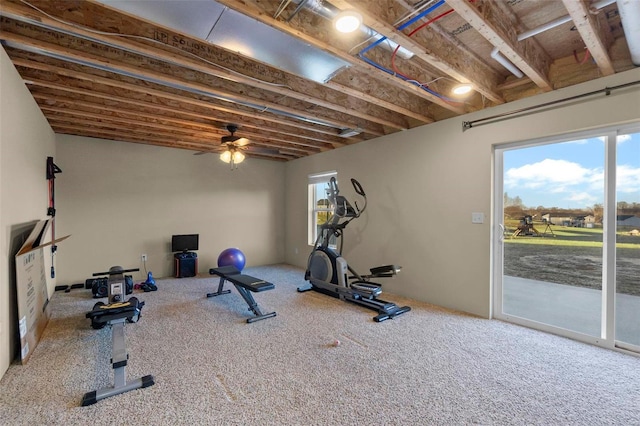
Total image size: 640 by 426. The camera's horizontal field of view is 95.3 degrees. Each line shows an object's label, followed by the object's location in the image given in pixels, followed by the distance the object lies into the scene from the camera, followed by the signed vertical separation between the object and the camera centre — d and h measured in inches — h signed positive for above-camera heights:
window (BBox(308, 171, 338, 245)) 242.9 +4.7
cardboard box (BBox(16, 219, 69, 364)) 95.4 -30.3
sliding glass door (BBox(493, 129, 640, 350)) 104.1 -10.3
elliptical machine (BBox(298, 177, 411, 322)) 145.9 -36.5
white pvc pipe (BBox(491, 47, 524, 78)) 97.9 +53.2
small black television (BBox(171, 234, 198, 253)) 214.7 -23.9
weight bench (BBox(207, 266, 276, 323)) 132.2 -35.0
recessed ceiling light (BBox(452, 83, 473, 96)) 112.0 +47.5
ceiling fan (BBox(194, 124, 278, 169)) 168.6 +38.8
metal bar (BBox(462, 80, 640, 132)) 100.5 +42.3
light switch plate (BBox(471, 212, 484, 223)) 136.6 -3.1
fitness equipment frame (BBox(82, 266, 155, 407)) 79.4 -41.4
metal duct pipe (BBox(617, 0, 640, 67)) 70.5 +49.2
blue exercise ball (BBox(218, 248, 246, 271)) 212.2 -35.4
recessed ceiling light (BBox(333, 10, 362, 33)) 69.1 +46.3
